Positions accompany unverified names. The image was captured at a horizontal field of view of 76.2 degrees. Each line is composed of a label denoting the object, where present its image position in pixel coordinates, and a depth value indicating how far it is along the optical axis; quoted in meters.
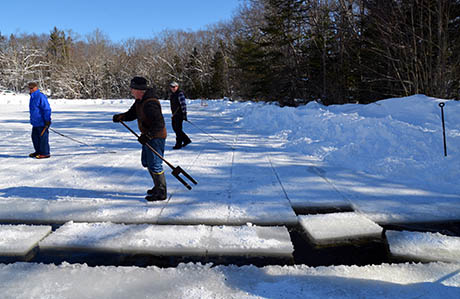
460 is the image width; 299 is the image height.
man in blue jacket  6.71
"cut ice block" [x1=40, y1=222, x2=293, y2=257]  2.91
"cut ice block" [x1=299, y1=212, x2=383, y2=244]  3.18
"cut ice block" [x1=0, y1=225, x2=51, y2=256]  2.90
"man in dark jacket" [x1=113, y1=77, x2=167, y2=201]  3.97
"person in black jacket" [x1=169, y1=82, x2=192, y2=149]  7.84
